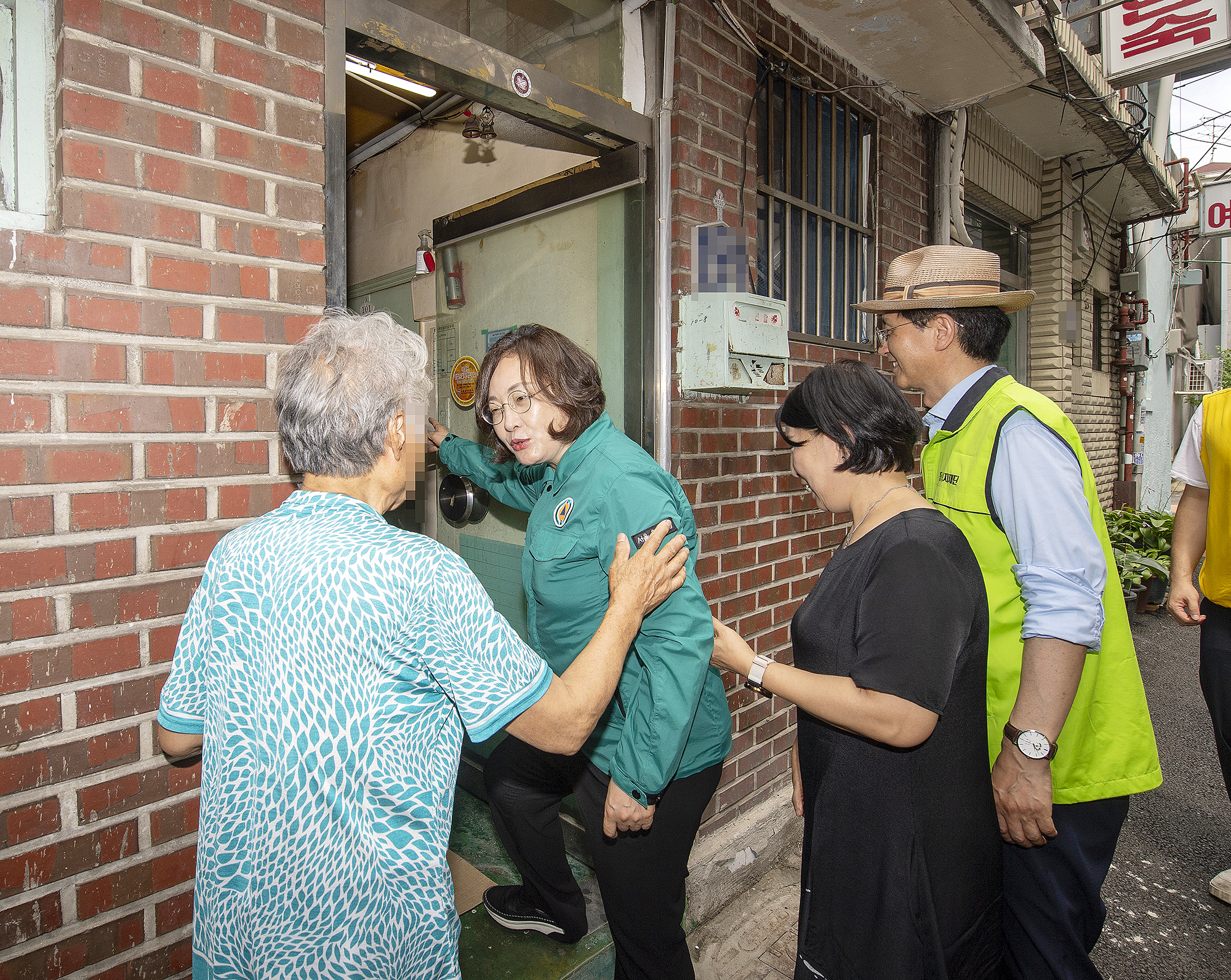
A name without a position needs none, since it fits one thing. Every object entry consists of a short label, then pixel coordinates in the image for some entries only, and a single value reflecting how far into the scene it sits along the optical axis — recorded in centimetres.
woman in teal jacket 168
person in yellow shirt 283
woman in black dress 143
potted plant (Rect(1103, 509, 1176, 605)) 669
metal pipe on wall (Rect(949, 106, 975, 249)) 421
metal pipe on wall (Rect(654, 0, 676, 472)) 259
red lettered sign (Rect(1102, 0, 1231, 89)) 458
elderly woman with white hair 115
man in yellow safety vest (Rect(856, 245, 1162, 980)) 165
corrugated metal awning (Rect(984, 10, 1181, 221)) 477
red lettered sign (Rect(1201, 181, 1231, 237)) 878
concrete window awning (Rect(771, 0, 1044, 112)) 308
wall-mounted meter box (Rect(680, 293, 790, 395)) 257
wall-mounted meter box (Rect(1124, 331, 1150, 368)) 834
